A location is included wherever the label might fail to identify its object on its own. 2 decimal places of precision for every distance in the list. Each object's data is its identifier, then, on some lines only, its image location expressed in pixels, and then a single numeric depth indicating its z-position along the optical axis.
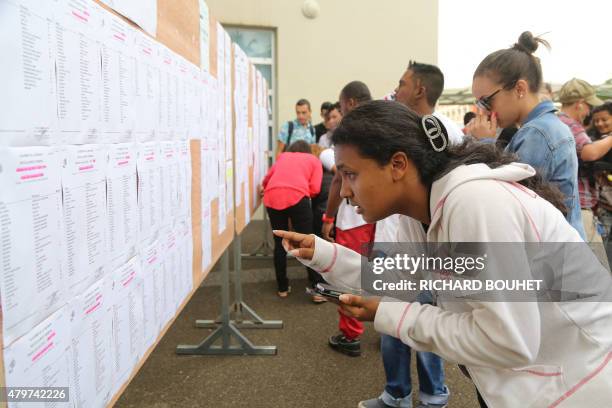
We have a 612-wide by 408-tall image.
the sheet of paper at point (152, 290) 1.23
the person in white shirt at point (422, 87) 2.21
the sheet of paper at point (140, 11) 1.02
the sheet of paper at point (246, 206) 3.21
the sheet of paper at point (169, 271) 1.39
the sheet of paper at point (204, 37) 1.87
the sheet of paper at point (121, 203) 1.00
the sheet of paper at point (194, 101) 1.65
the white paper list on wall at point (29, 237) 0.65
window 6.90
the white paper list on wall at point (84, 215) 0.82
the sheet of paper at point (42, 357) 0.67
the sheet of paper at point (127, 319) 1.05
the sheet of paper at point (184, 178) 1.54
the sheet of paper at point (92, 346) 0.86
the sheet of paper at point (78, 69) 0.78
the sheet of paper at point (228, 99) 2.46
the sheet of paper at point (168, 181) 1.36
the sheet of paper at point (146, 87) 1.14
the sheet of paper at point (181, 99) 1.50
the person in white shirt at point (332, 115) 4.39
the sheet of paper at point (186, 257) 1.58
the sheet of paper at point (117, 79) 0.96
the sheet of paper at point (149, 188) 1.18
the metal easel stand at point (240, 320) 3.31
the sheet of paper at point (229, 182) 2.48
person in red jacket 3.68
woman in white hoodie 0.89
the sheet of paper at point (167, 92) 1.34
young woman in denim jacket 1.71
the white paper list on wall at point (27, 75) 0.64
